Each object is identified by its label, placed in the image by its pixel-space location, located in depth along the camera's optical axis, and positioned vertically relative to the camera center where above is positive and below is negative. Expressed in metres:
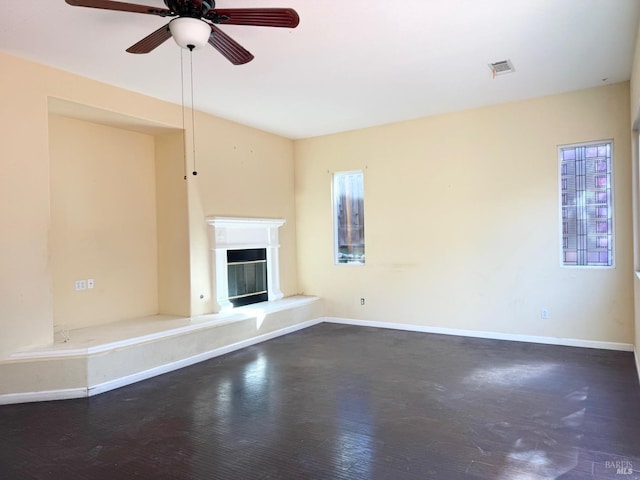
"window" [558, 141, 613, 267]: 4.65 +0.37
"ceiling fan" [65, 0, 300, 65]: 2.34 +1.34
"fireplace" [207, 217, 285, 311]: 5.43 -0.22
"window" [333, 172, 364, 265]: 6.40 +0.40
